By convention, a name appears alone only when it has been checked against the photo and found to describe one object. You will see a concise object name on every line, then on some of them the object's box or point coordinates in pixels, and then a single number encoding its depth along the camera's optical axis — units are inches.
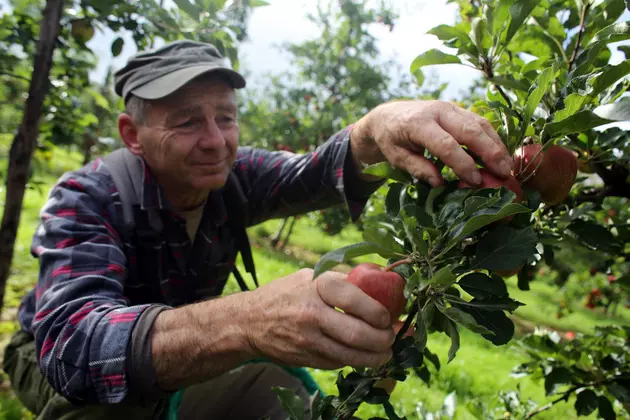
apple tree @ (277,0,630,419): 31.6
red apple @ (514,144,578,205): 37.3
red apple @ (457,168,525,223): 35.1
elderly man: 35.4
